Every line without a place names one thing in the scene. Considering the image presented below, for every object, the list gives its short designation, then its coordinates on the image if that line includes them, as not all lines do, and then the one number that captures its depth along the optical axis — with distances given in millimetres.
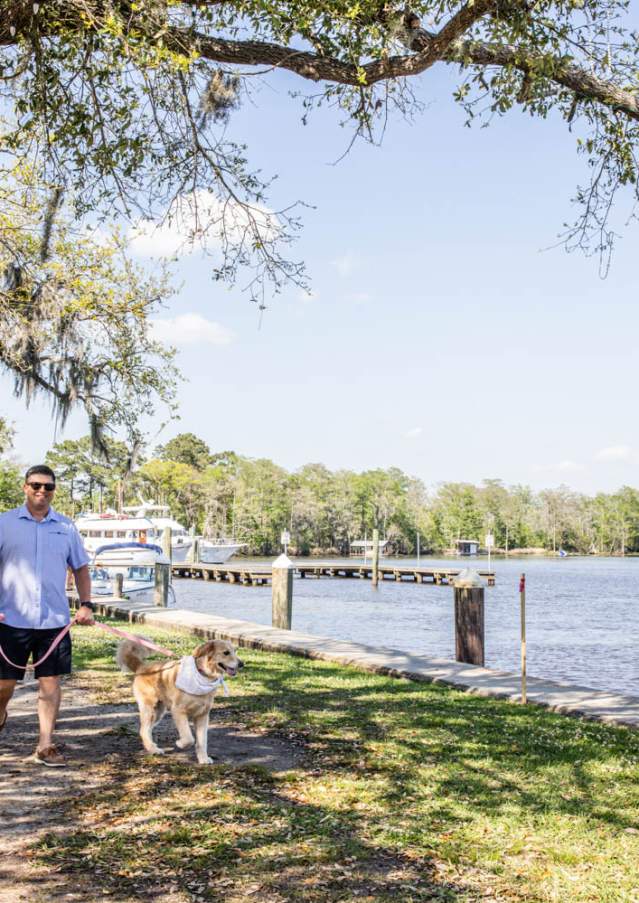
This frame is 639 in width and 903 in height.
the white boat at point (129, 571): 32656
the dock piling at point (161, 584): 21242
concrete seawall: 8719
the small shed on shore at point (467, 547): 109312
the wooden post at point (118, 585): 23734
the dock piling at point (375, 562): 51619
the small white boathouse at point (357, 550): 115375
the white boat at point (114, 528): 51281
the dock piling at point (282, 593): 15906
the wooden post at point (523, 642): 8791
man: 5574
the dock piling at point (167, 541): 40019
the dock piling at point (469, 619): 11969
